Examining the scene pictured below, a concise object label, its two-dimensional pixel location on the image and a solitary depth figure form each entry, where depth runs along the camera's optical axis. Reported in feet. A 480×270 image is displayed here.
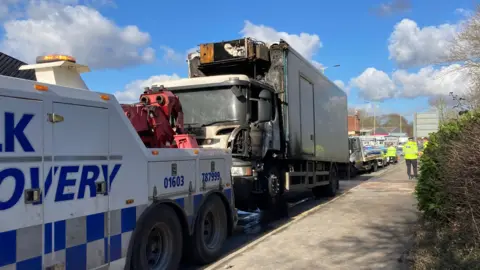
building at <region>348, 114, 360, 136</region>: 236.38
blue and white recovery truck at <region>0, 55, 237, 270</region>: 11.18
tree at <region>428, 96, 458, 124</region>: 102.08
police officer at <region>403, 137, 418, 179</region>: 65.82
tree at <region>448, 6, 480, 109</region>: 42.14
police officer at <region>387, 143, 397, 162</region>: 112.88
